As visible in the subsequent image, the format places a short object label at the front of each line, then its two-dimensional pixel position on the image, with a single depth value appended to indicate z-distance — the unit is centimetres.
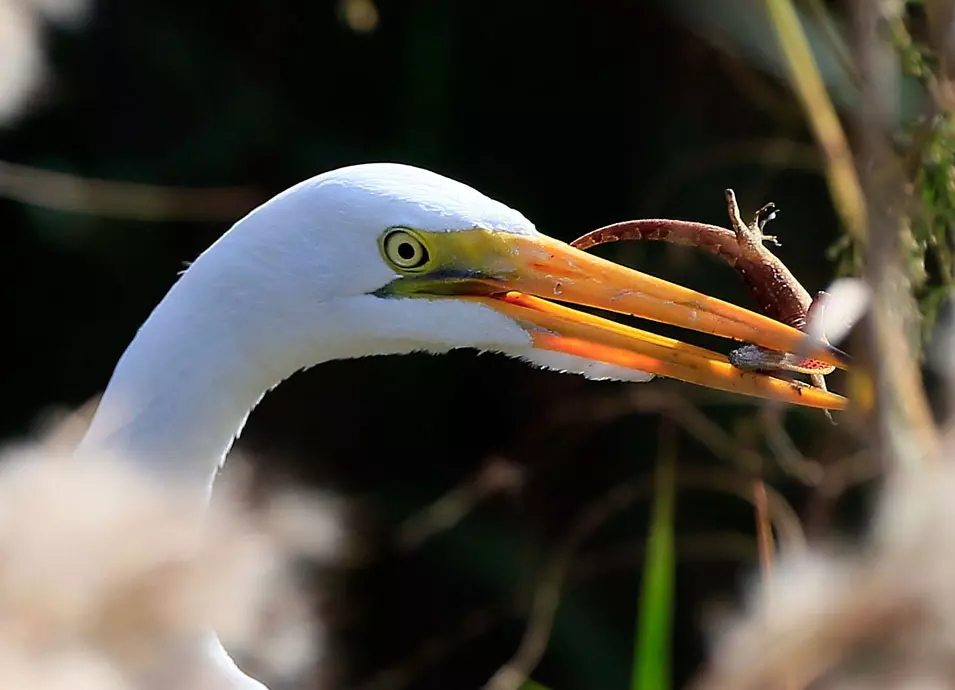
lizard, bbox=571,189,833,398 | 524
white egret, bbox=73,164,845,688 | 522
